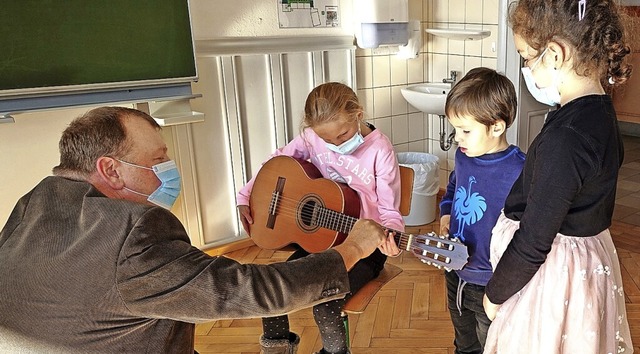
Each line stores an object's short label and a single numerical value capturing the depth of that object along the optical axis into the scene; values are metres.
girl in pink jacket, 1.83
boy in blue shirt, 1.44
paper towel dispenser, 3.42
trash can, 3.55
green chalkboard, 2.30
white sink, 3.56
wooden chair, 1.70
